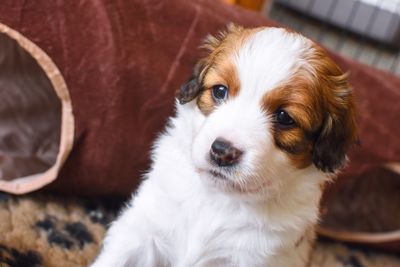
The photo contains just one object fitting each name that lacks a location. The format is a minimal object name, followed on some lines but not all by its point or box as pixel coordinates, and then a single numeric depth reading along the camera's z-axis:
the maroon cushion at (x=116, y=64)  0.57
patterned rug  0.55
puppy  0.45
